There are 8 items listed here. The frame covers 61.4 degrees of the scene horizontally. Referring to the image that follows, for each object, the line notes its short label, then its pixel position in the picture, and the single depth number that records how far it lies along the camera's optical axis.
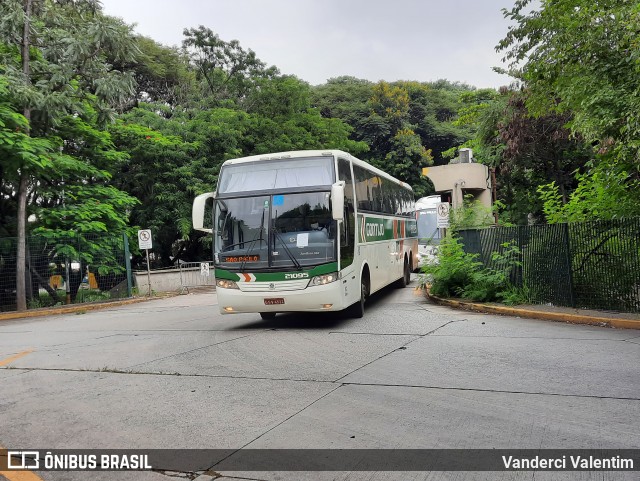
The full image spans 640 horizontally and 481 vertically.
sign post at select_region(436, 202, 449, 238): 16.88
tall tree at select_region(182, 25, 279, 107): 33.91
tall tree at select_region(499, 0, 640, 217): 9.12
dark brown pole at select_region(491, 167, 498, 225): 22.94
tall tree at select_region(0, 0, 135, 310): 18.69
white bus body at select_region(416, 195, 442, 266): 25.80
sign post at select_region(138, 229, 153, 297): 23.02
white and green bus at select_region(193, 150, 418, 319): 10.44
